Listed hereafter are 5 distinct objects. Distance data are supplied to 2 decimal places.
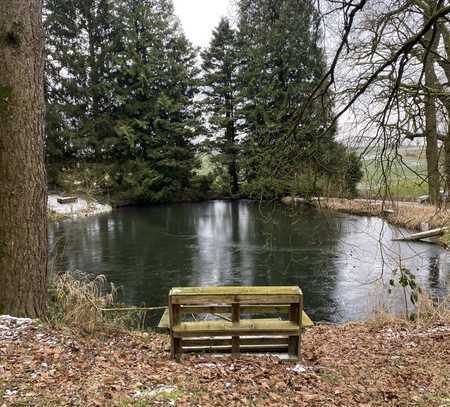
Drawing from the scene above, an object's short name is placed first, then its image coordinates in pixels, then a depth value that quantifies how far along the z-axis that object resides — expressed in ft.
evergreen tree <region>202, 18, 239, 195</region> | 77.00
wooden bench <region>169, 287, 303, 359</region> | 11.89
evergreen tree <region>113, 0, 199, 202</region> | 71.87
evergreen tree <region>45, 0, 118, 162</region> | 69.46
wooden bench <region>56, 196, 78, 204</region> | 60.07
